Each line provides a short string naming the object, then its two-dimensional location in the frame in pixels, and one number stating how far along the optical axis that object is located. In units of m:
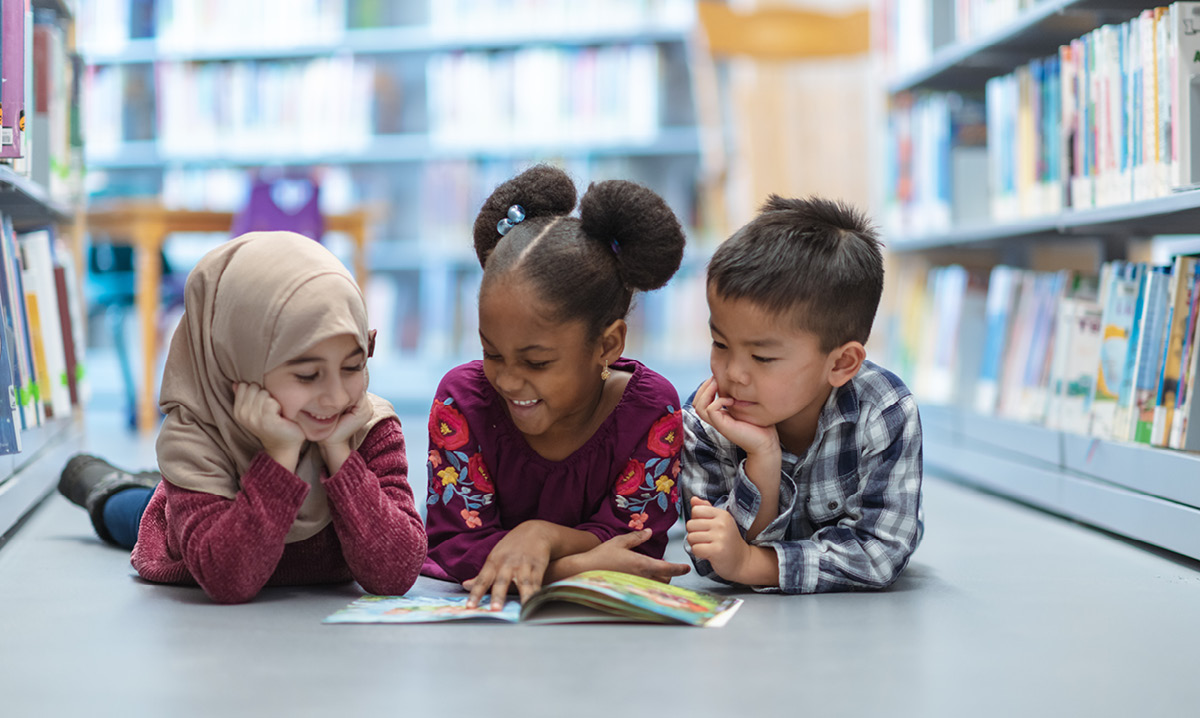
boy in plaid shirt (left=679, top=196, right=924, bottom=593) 2.77
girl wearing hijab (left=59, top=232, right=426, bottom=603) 2.62
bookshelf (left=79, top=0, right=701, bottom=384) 6.11
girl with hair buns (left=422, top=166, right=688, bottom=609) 2.72
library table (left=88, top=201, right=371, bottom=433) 4.76
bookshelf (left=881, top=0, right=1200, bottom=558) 3.07
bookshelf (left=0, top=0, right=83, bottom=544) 3.15
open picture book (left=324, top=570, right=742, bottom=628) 2.63
